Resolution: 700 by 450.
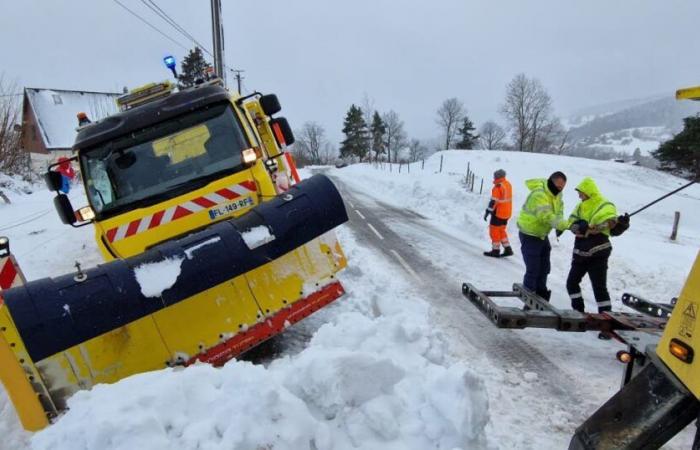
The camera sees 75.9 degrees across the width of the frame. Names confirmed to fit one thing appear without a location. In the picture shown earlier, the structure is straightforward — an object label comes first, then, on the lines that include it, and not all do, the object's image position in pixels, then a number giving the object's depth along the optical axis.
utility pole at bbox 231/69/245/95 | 26.80
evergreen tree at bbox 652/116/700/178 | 32.25
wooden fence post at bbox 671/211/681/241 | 13.58
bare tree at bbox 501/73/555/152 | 67.19
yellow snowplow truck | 2.95
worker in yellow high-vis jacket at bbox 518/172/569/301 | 5.20
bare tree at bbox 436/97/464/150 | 81.81
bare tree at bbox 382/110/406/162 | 80.59
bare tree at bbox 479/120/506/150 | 84.38
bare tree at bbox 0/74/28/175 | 19.00
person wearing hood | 4.65
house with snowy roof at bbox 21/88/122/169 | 37.50
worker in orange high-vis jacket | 8.61
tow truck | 1.90
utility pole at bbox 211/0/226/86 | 14.48
